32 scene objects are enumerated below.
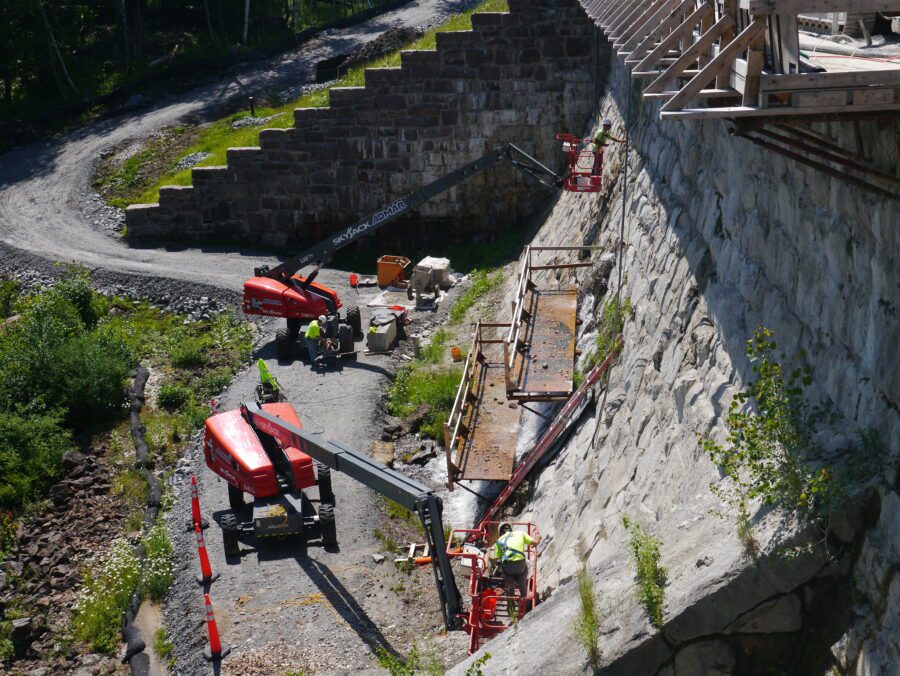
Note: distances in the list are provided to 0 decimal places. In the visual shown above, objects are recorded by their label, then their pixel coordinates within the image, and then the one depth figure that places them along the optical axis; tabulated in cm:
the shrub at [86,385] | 2008
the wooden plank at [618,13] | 1346
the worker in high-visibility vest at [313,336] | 2048
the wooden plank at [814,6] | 603
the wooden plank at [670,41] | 891
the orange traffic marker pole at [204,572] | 1385
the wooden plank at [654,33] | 1041
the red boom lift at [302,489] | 1171
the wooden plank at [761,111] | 605
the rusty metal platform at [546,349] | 1464
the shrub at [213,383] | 2027
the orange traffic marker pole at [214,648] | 1233
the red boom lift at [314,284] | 2162
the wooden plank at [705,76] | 677
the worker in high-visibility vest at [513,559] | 1184
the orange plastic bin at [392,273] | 2500
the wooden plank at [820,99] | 605
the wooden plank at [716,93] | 710
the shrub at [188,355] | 2181
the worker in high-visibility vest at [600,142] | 1920
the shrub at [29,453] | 1783
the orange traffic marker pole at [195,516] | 1505
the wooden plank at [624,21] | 1295
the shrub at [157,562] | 1404
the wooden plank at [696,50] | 751
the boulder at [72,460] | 1873
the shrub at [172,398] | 2027
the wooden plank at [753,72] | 641
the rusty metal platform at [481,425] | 1435
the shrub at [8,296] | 2584
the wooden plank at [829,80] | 600
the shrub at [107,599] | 1387
